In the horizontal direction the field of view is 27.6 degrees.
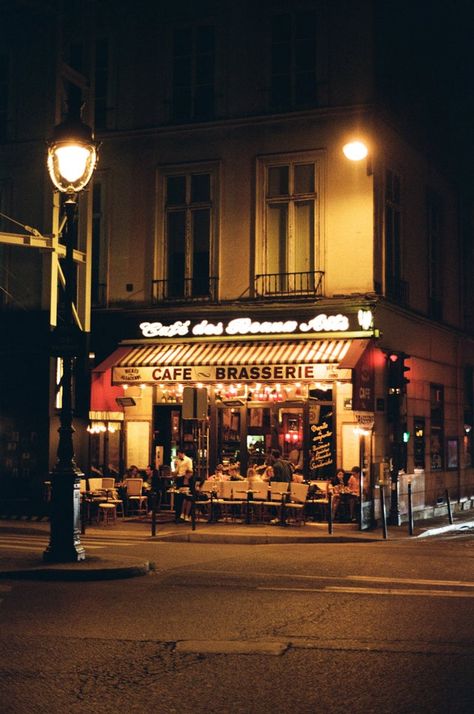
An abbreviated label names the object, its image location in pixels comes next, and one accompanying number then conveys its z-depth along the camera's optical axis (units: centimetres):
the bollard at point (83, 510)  2041
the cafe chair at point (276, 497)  2077
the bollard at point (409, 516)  1923
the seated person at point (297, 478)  2158
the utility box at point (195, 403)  1889
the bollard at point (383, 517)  1847
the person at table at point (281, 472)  2127
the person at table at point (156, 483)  2261
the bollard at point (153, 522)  1813
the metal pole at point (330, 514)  1902
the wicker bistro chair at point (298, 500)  2062
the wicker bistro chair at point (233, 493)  2119
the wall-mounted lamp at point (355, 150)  2123
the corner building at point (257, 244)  2216
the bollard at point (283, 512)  2064
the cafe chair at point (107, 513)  2097
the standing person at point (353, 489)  2105
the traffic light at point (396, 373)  2148
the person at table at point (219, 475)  2204
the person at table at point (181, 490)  2120
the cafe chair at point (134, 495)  2262
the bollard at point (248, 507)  2098
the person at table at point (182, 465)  2167
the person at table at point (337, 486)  2125
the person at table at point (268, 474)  2164
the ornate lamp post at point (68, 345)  1312
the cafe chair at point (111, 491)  2180
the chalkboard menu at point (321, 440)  2236
